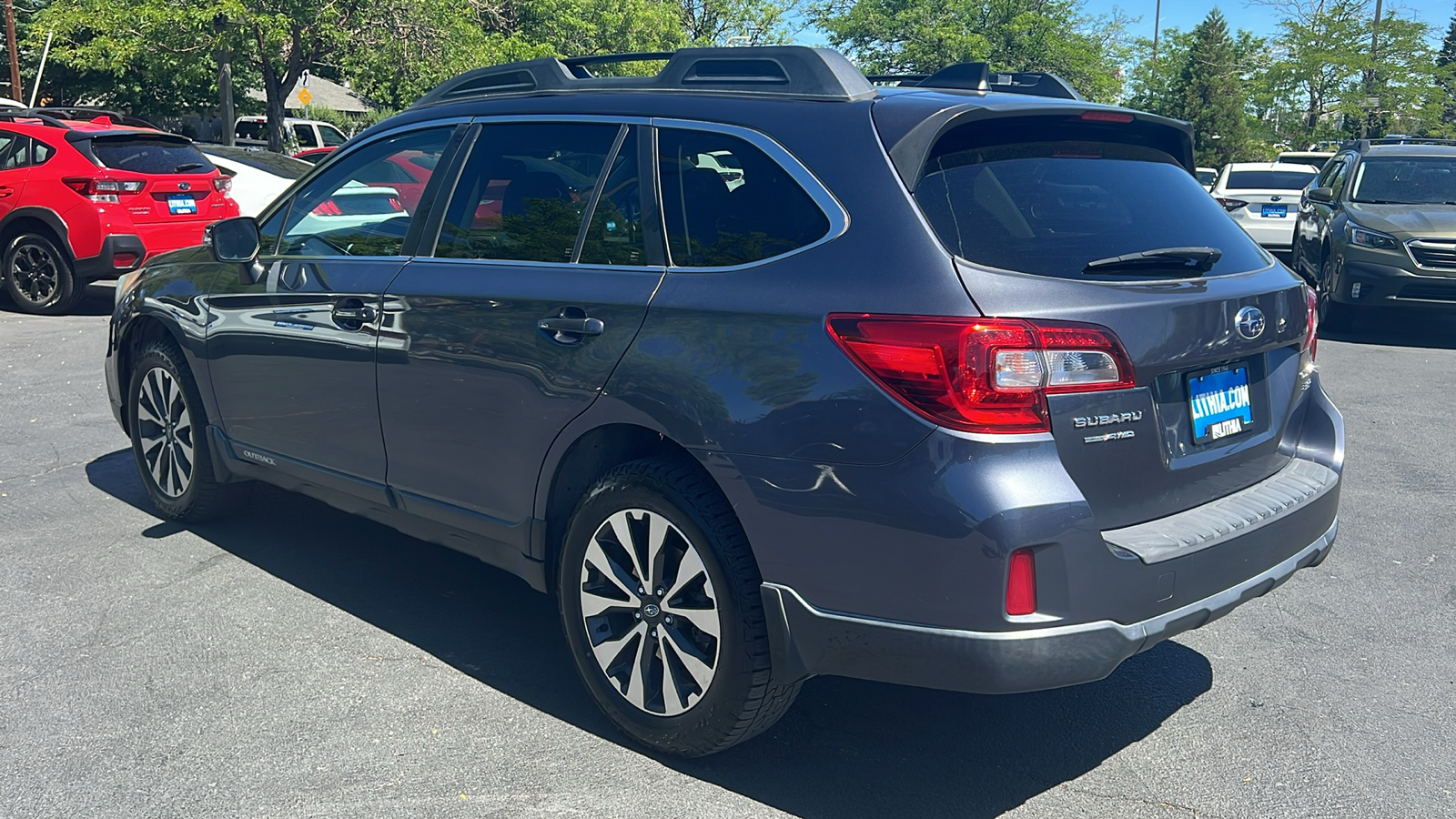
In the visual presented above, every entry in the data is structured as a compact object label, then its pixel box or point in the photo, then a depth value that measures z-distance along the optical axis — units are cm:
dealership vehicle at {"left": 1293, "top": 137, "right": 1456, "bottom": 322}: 1122
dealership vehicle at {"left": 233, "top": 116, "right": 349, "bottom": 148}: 2855
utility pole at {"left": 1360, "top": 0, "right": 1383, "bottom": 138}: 4009
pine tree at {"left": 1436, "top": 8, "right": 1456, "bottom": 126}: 3981
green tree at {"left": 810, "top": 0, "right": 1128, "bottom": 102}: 4912
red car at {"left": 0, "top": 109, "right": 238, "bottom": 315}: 1168
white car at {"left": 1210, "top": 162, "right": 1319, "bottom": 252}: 1706
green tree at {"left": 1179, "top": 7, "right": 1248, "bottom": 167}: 6031
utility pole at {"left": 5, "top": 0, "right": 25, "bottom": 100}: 3069
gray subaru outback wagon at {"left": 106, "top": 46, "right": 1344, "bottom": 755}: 285
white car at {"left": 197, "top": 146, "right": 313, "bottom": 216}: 1401
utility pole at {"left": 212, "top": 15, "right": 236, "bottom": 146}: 2277
